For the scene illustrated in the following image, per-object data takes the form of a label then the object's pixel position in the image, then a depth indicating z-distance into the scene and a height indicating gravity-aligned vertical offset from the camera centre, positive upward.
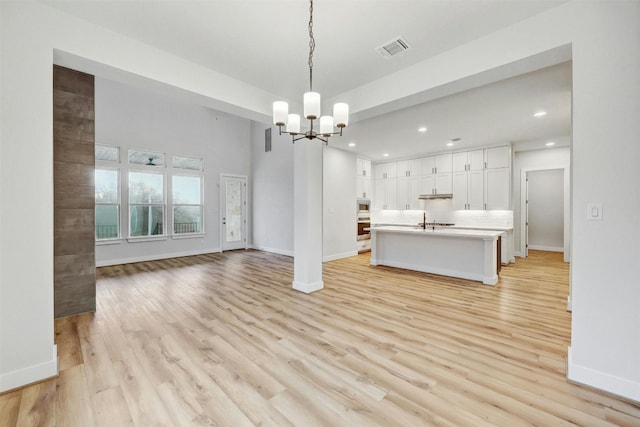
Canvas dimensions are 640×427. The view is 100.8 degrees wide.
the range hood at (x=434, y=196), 7.16 +0.39
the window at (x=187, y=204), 7.34 +0.17
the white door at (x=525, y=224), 7.01 -0.37
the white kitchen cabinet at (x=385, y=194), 8.28 +0.53
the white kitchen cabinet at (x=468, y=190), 6.73 +0.53
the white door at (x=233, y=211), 8.22 -0.03
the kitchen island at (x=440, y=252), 4.62 -0.83
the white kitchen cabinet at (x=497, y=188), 6.33 +0.54
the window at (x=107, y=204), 6.09 +0.14
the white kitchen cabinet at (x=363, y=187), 7.87 +0.70
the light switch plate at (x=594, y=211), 1.95 -0.01
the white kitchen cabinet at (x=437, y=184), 7.21 +0.74
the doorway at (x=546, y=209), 7.68 +0.04
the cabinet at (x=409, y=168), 7.77 +1.27
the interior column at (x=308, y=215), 4.18 -0.08
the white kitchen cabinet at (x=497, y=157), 6.34 +1.29
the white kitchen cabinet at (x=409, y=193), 7.80 +0.52
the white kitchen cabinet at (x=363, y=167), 7.92 +1.32
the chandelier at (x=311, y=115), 2.34 +0.91
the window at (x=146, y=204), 6.59 +0.15
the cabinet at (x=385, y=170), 8.30 +1.28
